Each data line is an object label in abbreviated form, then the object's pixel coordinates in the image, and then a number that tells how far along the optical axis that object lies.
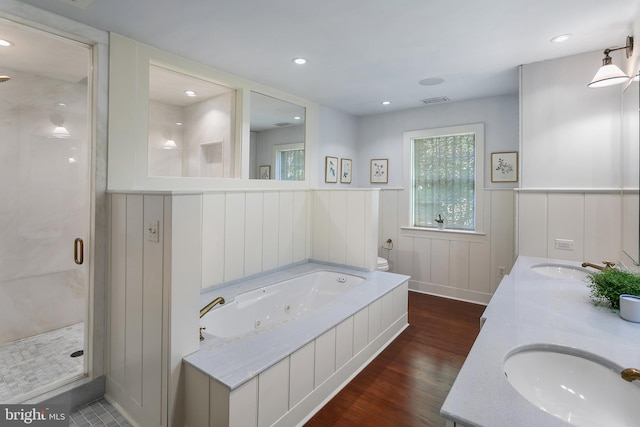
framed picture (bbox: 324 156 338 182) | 4.37
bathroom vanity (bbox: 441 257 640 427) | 0.84
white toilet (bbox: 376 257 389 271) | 3.85
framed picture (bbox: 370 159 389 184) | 4.73
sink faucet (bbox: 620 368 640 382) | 0.94
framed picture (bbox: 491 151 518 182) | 3.72
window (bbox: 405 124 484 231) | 4.02
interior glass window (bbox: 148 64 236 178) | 2.68
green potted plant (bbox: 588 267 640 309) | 1.50
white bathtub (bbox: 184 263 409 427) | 1.61
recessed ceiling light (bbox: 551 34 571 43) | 2.29
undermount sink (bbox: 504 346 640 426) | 1.00
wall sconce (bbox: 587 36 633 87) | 2.00
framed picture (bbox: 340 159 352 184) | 4.68
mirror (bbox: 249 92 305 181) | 3.41
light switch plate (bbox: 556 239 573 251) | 2.70
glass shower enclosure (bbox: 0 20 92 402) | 2.66
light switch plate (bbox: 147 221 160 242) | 1.76
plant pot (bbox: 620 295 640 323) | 1.39
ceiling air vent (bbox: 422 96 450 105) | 3.93
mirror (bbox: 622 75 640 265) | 1.81
